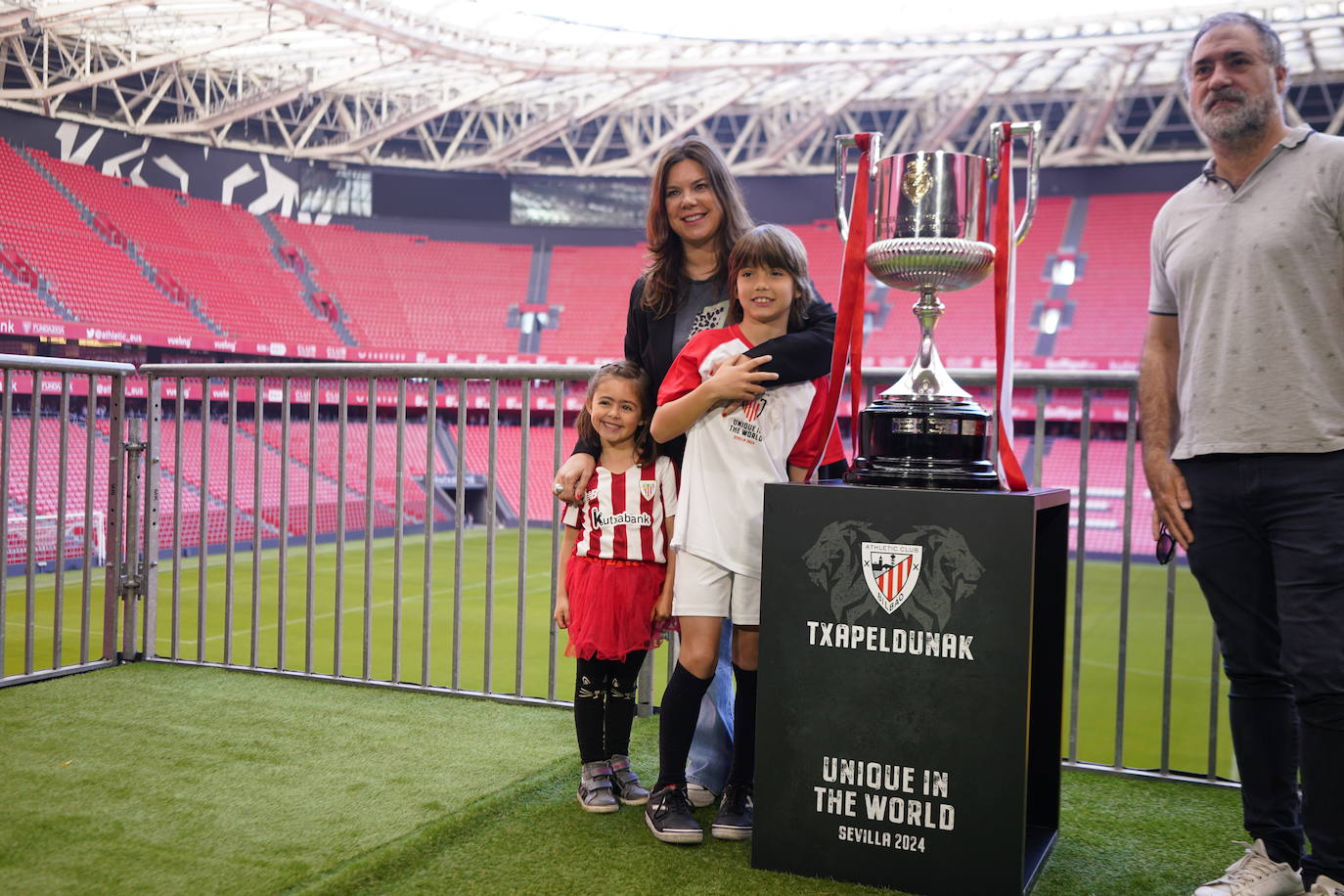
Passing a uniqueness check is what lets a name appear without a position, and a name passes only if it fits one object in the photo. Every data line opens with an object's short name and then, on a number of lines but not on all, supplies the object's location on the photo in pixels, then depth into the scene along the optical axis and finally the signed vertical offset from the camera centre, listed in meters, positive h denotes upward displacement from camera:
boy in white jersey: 2.09 -0.08
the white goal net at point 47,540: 9.91 -1.22
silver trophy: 1.93 +0.32
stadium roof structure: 15.37 +6.02
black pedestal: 1.79 -0.44
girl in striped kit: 2.32 -0.33
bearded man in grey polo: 1.80 +0.03
